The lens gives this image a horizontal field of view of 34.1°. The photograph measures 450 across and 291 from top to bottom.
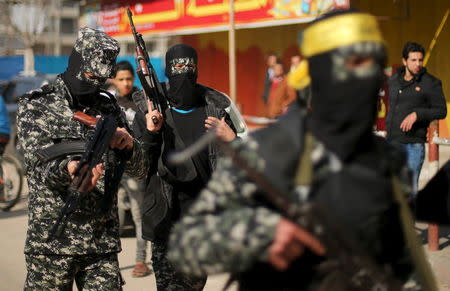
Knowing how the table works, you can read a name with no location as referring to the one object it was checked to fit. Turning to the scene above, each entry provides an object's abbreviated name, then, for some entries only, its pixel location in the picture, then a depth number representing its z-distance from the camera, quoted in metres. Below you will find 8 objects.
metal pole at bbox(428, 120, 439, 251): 7.15
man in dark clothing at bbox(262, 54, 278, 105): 15.02
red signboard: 12.70
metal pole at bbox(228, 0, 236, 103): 11.37
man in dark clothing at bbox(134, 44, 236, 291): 4.49
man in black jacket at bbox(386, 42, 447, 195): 7.16
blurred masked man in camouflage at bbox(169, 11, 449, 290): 2.20
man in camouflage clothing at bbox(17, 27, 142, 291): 3.85
